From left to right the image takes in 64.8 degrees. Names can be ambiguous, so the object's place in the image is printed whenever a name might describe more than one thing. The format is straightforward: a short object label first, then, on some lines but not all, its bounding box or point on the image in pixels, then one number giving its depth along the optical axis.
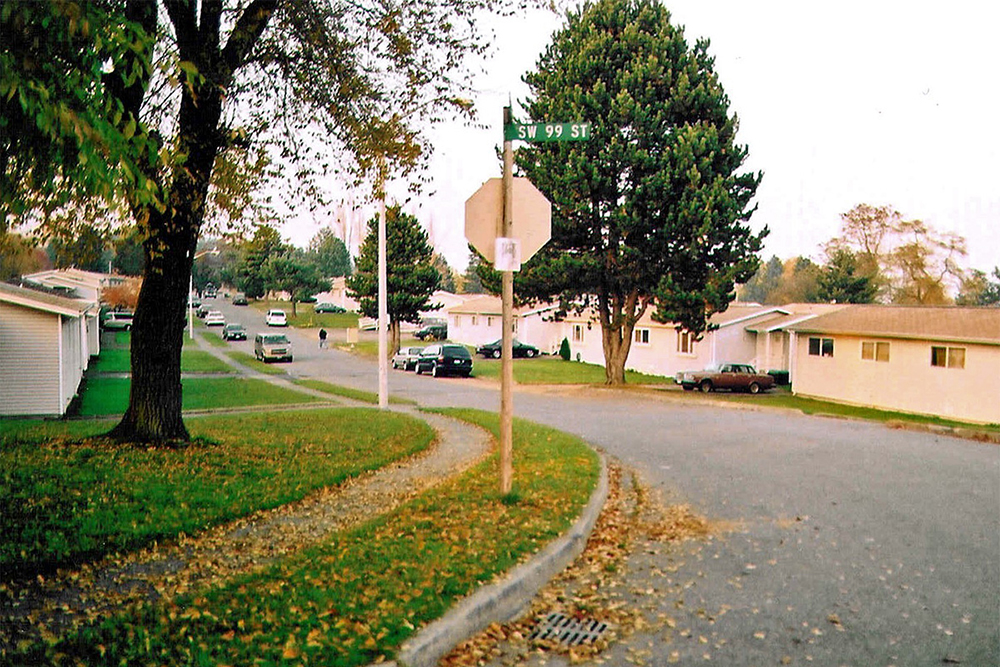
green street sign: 7.39
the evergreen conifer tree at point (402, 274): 42.53
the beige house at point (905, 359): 24.45
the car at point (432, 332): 60.88
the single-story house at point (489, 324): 50.88
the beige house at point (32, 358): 17.81
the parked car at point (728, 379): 32.38
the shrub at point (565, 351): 46.78
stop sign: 7.49
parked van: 32.03
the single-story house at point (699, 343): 36.59
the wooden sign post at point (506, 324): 7.38
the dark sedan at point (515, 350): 47.31
